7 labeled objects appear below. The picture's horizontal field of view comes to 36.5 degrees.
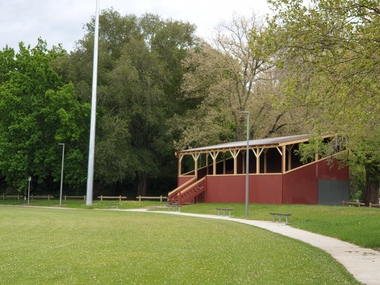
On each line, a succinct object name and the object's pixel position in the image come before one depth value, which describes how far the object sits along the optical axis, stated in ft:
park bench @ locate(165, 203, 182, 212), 136.59
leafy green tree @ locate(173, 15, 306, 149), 173.88
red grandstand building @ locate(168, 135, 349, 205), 133.08
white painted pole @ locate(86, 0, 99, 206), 156.15
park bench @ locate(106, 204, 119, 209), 156.25
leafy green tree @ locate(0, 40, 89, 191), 189.88
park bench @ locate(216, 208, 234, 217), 114.78
